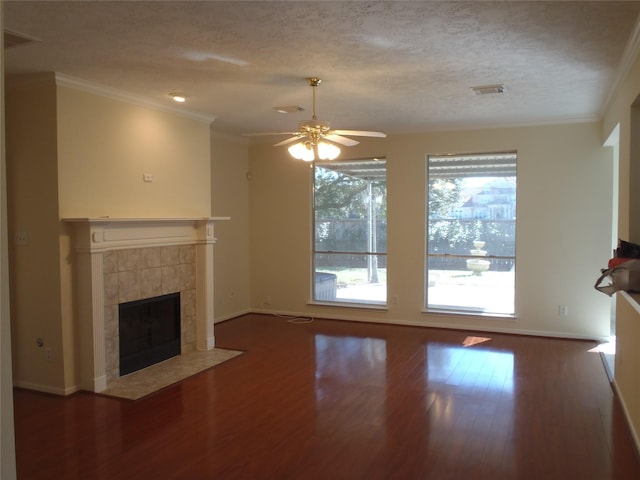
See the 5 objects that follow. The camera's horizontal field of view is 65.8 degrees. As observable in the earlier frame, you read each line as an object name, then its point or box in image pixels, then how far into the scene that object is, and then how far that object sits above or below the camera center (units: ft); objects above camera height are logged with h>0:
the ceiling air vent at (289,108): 15.66 +3.72
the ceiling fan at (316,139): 12.91 +2.31
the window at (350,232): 22.22 -0.34
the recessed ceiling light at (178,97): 14.69 +3.90
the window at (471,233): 20.10 -0.38
